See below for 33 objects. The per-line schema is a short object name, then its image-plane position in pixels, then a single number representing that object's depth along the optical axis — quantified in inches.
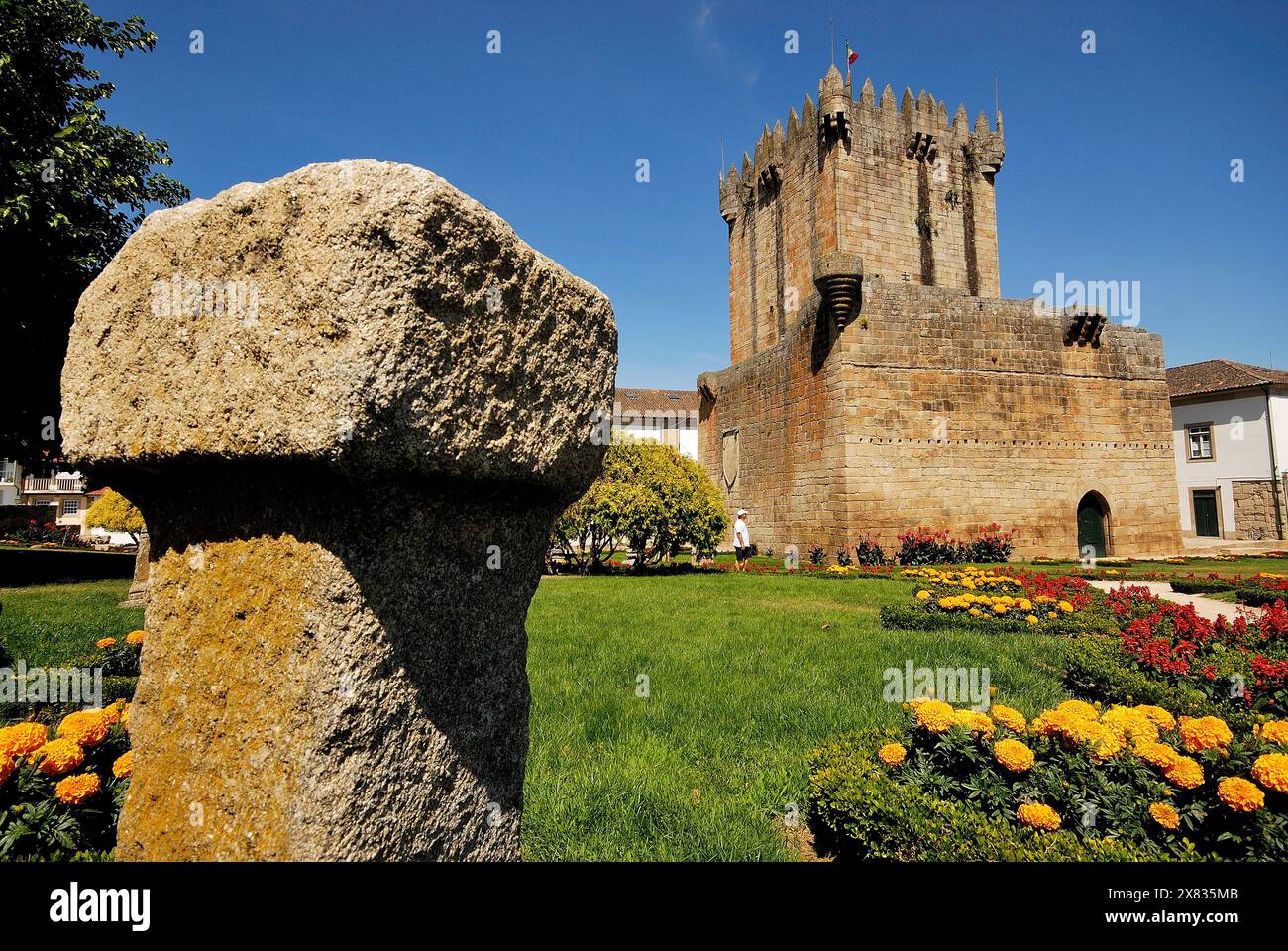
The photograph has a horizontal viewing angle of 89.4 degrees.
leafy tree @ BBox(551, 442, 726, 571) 596.4
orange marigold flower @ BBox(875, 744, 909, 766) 121.9
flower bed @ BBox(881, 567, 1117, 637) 301.0
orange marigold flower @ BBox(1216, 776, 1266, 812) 98.5
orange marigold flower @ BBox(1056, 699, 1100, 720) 124.3
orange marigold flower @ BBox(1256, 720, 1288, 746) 116.2
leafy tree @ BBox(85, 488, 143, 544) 876.0
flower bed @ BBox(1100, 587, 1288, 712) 177.6
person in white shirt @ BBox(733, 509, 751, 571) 709.3
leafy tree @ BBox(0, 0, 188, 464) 427.8
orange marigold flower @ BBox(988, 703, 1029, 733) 123.2
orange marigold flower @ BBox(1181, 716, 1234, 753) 113.9
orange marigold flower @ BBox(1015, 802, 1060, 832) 102.7
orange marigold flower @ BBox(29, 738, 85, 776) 88.7
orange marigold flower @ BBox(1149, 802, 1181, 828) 103.6
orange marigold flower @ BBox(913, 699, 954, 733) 122.6
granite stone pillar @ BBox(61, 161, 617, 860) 53.0
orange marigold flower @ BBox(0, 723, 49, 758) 87.4
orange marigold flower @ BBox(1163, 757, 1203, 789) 106.8
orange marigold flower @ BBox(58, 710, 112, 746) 95.4
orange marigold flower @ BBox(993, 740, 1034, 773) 113.7
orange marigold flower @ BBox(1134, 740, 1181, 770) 110.5
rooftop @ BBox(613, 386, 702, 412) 2233.0
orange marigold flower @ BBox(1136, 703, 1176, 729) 125.6
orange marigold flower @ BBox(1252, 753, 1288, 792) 99.0
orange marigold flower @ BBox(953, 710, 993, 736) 121.6
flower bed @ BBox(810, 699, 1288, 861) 99.6
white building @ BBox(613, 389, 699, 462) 2241.6
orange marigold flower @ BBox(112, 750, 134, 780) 90.0
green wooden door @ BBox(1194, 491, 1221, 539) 1195.3
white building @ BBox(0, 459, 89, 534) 1793.8
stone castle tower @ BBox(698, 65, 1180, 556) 609.9
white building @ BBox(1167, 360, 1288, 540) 1099.3
